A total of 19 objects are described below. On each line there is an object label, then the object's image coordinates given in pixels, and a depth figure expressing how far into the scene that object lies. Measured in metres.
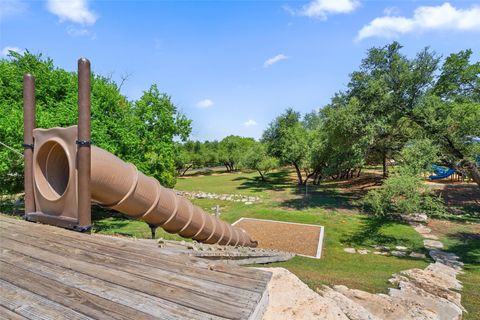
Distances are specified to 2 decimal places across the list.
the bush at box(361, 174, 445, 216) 12.01
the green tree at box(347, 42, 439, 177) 18.20
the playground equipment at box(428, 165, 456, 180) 33.53
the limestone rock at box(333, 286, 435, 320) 4.28
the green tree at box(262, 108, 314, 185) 30.30
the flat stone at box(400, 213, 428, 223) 16.70
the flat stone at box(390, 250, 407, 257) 11.42
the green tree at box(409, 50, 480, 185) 15.45
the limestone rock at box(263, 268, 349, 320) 3.22
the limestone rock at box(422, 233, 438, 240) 13.54
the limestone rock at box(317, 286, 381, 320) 3.91
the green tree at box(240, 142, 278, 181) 34.59
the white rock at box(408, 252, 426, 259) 11.12
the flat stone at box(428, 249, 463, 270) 9.98
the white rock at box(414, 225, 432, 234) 14.63
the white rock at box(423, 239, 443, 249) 12.26
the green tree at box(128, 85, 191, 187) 16.62
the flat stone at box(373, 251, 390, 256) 11.61
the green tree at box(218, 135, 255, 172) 57.84
